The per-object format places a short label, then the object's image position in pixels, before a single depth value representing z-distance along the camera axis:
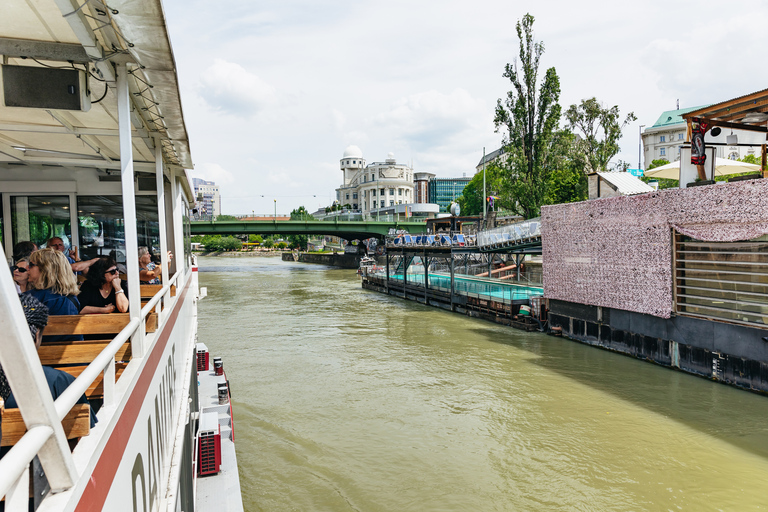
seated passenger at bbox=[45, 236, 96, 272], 5.50
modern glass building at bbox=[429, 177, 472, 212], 184.62
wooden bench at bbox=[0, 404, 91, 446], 1.63
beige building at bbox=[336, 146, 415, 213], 128.75
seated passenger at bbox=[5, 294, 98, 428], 2.09
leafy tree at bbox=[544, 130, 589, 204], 35.43
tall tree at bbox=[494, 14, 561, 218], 30.27
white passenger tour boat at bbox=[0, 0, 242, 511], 1.46
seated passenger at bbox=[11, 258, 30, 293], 3.82
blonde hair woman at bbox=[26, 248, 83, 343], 3.31
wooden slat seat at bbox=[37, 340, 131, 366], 2.71
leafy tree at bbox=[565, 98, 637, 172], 37.12
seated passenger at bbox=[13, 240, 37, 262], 4.39
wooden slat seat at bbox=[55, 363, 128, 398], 2.65
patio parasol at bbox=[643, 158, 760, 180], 17.73
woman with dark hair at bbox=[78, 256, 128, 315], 3.94
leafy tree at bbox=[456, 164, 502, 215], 72.88
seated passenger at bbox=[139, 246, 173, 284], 6.05
